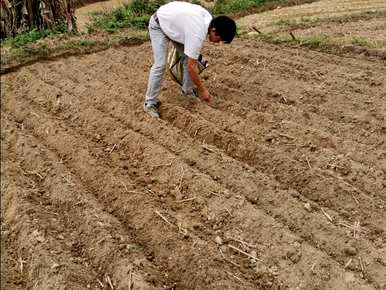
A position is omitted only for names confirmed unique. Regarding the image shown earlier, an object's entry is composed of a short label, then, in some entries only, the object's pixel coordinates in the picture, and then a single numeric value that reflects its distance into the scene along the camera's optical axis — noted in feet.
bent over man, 16.61
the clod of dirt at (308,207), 13.56
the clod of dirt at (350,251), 12.16
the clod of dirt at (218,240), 12.49
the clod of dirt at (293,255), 11.84
